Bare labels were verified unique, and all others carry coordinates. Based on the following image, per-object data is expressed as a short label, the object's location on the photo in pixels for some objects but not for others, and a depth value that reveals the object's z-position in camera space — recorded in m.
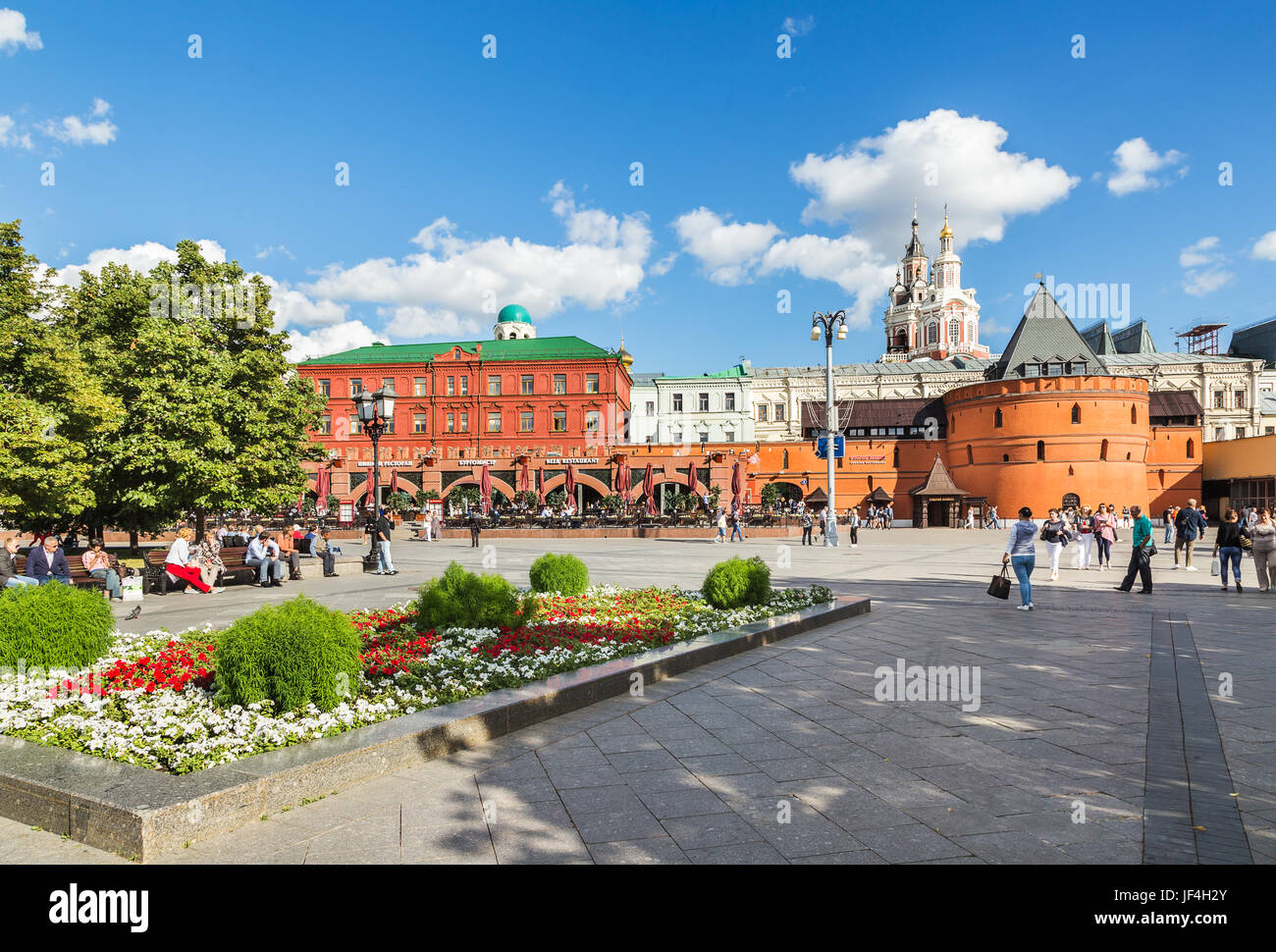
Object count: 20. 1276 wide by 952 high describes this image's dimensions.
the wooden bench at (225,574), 13.72
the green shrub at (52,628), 5.84
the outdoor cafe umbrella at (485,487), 39.69
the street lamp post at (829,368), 27.34
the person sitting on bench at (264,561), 14.73
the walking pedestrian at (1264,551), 13.15
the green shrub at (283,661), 5.07
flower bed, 4.60
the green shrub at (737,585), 9.98
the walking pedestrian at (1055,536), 15.81
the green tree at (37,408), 11.43
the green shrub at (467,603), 8.14
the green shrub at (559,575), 11.01
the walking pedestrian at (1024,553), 11.24
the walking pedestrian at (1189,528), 17.58
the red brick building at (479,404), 55.00
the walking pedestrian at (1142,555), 13.12
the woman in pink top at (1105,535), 18.50
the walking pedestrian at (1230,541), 13.57
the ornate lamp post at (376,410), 16.19
